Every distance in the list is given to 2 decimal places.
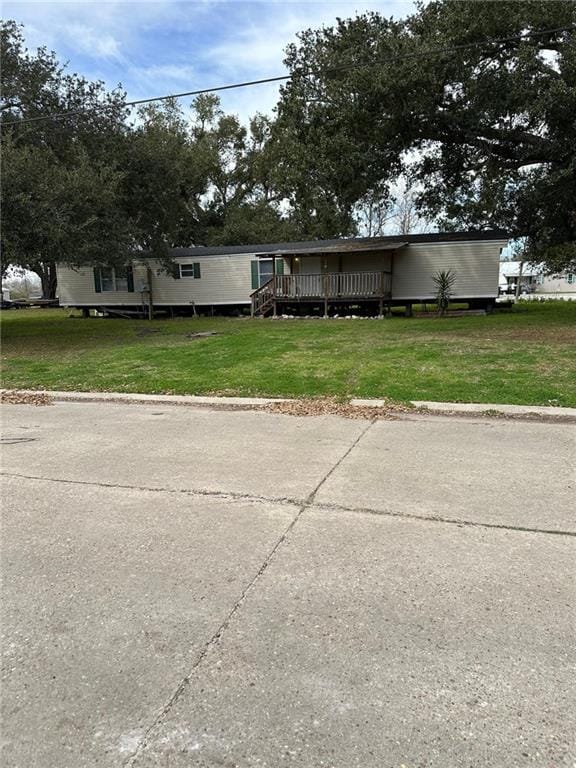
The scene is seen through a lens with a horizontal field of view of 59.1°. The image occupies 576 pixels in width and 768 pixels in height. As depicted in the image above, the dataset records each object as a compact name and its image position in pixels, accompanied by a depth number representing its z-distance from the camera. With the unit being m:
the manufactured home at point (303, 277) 20.30
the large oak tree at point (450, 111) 13.07
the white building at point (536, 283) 47.53
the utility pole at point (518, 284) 43.99
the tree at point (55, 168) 12.78
